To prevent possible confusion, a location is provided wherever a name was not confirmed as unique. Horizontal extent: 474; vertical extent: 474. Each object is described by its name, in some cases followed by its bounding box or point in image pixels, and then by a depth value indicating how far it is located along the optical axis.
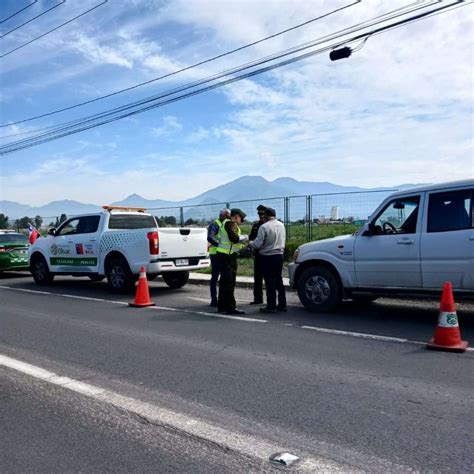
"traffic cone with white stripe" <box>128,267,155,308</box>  9.88
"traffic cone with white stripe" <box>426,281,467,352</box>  6.12
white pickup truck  11.34
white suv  7.29
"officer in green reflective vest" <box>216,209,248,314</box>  8.89
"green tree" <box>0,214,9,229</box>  38.25
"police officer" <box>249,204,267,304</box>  9.80
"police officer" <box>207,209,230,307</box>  9.53
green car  16.44
